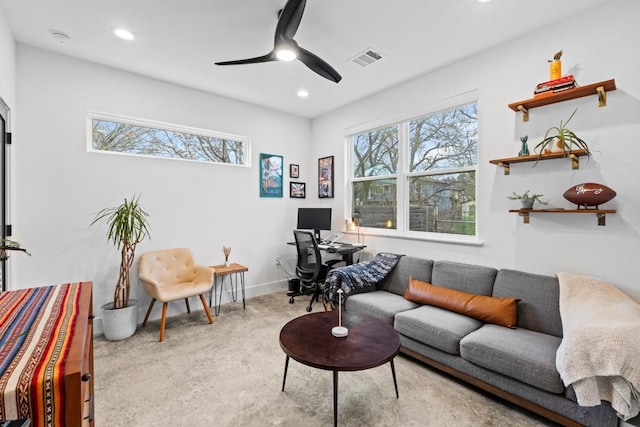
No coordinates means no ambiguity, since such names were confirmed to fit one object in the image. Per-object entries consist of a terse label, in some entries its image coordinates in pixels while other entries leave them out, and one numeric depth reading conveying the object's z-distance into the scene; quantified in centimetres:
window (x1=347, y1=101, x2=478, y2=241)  325
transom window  333
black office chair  376
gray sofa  178
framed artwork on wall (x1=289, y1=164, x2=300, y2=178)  486
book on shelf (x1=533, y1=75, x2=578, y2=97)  235
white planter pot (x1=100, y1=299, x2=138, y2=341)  296
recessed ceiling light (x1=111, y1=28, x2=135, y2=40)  259
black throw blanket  310
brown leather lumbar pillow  237
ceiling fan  192
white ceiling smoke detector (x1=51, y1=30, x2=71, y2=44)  263
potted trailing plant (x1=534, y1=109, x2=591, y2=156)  238
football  216
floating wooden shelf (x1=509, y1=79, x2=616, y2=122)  222
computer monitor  444
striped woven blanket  74
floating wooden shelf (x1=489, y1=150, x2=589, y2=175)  236
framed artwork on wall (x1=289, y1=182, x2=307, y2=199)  488
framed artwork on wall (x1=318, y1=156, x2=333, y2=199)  474
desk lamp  423
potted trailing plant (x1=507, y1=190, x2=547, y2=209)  259
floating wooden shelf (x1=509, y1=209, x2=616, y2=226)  221
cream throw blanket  150
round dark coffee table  173
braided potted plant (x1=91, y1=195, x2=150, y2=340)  297
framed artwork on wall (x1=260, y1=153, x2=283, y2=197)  454
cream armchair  311
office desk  384
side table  375
